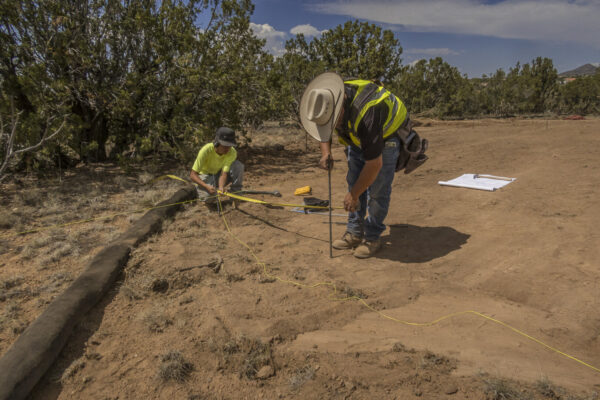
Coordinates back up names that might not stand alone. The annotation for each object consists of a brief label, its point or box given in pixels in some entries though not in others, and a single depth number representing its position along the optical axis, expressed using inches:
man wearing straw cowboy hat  110.7
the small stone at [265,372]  81.5
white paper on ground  212.2
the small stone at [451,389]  73.7
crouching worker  183.5
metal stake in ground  127.4
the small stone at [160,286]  117.0
